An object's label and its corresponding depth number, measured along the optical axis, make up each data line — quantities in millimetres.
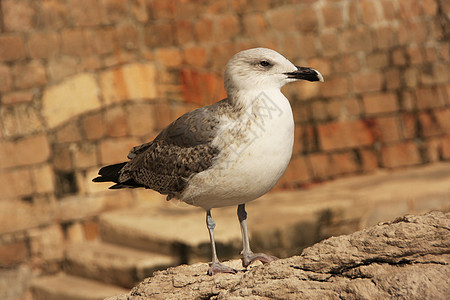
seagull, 6891
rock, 6090
